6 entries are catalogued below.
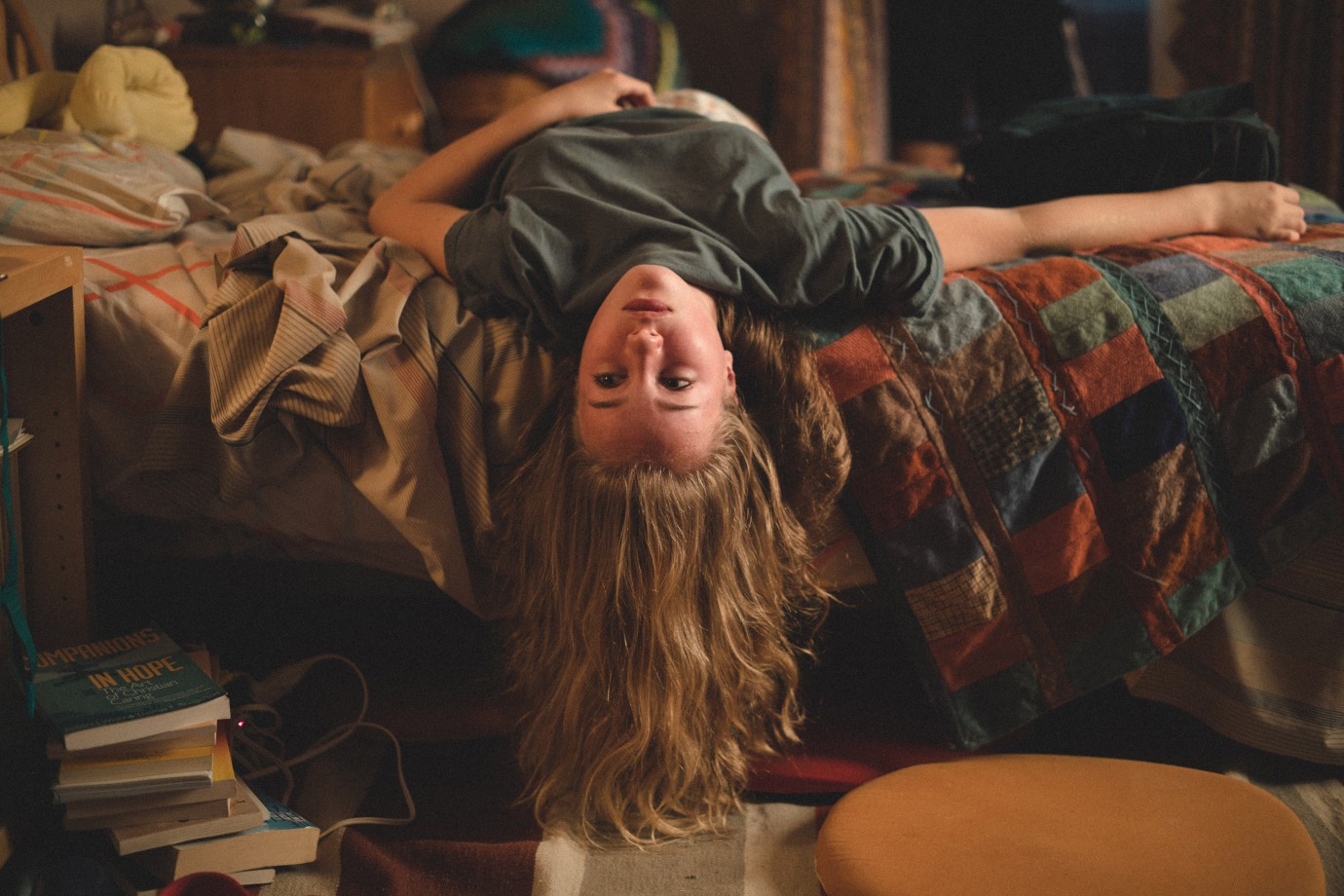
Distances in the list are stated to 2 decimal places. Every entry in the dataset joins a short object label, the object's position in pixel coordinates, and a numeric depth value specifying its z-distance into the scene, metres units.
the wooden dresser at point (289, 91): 2.22
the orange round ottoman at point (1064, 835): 0.89
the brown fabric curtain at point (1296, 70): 2.43
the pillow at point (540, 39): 2.58
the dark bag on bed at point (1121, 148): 1.38
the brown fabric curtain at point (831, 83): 2.70
